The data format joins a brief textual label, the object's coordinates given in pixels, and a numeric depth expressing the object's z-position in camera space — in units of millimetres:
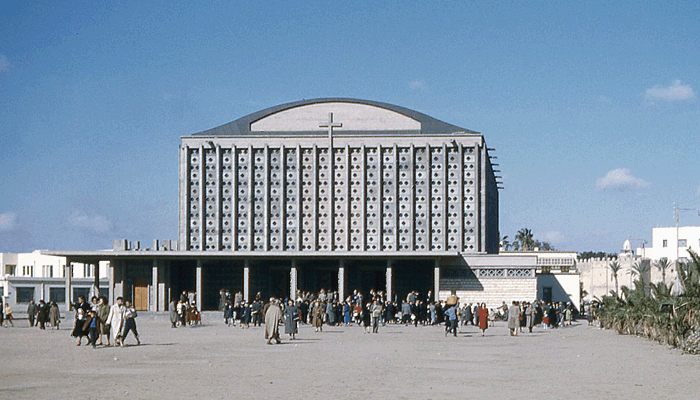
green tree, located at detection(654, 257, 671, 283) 102688
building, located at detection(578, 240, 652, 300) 115931
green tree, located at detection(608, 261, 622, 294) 110725
